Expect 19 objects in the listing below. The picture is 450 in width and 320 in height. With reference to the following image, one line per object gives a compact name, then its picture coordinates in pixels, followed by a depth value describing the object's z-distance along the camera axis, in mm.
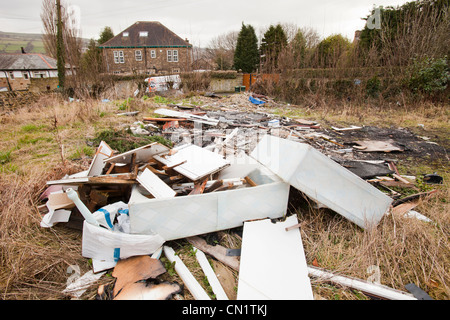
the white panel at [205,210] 2461
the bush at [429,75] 9844
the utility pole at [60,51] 15539
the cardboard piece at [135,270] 2218
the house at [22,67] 34125
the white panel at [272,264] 2086
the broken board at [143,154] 3486
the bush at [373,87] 11577
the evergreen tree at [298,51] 14934
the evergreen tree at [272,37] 22422
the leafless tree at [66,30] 15973
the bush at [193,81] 15608
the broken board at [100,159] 3284
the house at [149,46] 28984
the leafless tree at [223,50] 30656
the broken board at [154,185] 2726
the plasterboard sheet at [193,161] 3281
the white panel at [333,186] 2678
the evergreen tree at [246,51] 25203
